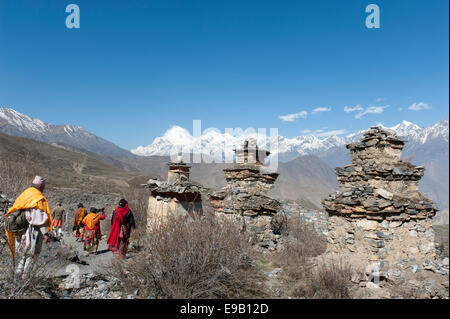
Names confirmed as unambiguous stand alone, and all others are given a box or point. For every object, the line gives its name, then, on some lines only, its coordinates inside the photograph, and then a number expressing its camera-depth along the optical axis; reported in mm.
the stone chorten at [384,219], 5258
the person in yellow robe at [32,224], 4301
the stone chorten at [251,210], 8289
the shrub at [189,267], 4148
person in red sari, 6785
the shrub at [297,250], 5711
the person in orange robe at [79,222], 9438
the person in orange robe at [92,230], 8039
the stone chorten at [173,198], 8594
